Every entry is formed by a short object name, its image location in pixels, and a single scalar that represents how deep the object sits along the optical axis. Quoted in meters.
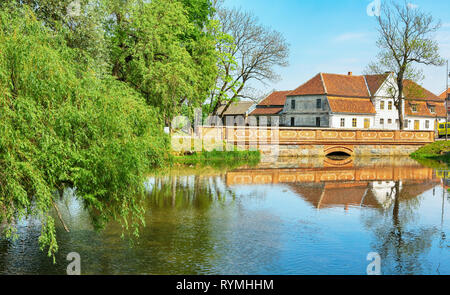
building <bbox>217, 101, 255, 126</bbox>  77.00
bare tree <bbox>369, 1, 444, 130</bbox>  48.31
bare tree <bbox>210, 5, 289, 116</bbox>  45.28
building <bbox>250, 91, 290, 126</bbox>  72.06
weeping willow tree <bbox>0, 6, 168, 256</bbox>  9.07
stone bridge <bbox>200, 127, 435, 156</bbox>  40.88
